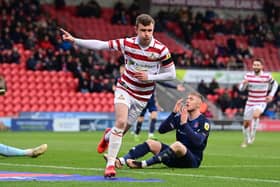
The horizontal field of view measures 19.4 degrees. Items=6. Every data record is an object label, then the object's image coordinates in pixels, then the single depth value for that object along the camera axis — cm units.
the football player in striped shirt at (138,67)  1198
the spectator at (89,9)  4256
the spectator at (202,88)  4006
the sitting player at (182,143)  1288
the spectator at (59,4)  4228
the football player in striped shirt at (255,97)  2359
